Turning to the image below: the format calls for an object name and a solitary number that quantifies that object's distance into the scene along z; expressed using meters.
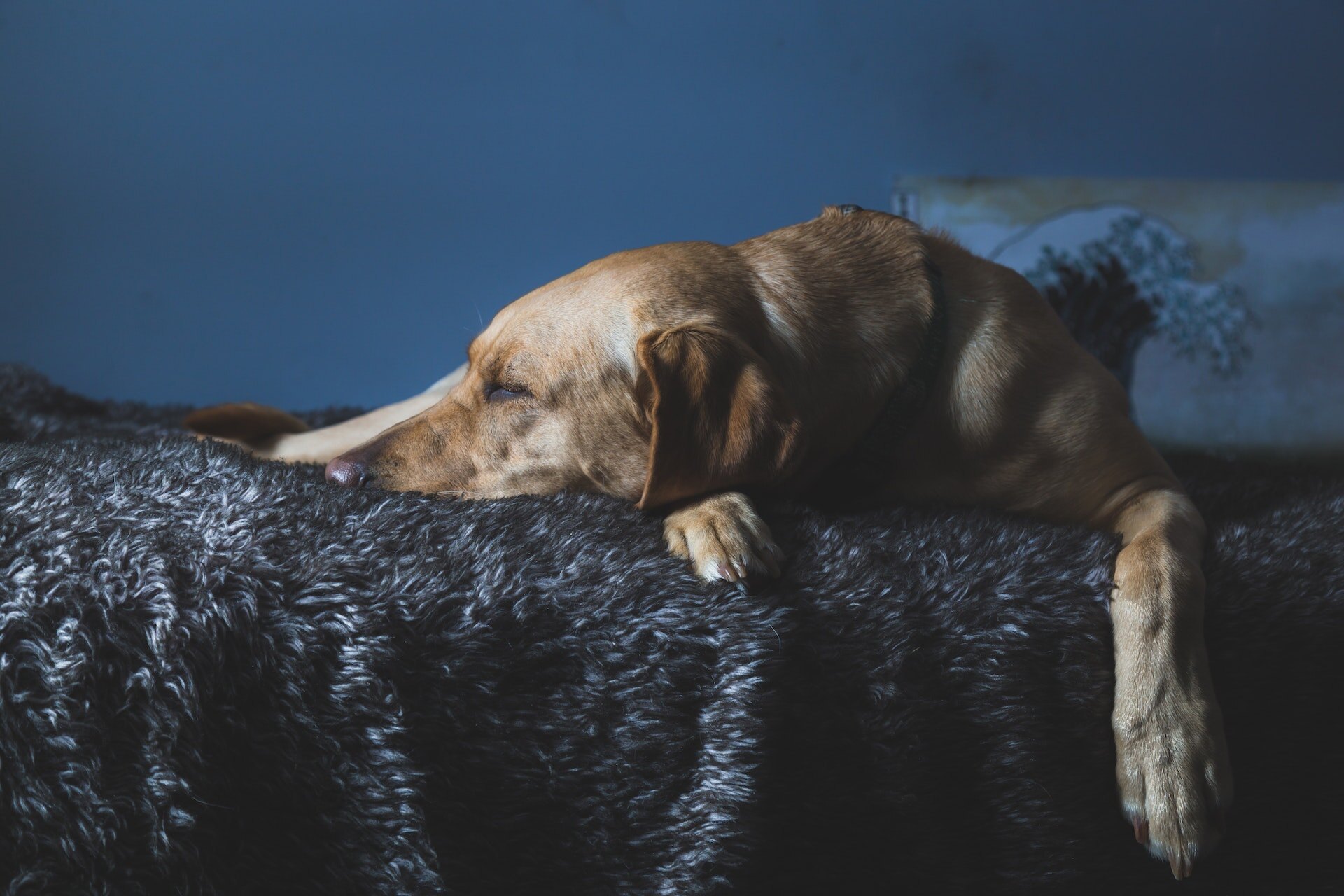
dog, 1.23
